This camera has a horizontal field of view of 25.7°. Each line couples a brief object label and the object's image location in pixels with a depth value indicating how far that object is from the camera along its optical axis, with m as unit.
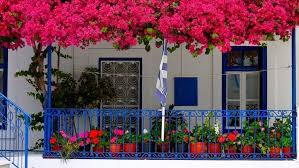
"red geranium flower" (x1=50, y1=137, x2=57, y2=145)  10.30
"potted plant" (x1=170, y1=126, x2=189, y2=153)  10.37
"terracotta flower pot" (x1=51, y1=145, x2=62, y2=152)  10.40
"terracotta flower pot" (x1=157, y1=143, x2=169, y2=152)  10.39
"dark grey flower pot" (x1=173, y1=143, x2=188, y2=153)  10.41
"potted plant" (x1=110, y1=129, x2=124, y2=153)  10.35
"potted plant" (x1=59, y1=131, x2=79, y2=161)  10.26
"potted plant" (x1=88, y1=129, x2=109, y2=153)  10.30
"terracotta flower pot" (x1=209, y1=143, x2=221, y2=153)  10.40
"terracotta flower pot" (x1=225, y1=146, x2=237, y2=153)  10.41
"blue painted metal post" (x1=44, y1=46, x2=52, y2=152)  10.29
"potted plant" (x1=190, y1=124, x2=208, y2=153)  10.37
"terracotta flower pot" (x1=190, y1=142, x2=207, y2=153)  10.36
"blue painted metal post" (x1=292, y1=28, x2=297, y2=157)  10.29
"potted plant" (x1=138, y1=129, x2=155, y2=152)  10.41
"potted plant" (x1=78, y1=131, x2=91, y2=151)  10.30
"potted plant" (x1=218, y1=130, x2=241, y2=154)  10.33
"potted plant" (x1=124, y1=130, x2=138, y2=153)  10.42
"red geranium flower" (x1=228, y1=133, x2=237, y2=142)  10.31
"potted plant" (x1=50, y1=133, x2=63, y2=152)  10.34
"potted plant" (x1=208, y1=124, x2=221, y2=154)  10.40
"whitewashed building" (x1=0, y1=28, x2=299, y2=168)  12.65
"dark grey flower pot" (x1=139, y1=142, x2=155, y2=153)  10.43
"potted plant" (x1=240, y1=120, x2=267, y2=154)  10.36
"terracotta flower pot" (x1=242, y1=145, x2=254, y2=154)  10.39
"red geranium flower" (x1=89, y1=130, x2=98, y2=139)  10.30
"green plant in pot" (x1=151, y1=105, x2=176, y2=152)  10.40
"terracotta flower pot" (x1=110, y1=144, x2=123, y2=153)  10.35
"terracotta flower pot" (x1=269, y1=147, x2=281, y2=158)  10.36
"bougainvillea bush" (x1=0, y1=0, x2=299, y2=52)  9.37
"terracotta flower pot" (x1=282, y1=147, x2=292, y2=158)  10.39
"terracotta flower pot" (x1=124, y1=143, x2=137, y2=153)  10.42
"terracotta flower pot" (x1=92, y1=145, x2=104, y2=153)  10.39
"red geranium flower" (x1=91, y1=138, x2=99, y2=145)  10.30
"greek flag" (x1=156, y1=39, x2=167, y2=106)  10.19
